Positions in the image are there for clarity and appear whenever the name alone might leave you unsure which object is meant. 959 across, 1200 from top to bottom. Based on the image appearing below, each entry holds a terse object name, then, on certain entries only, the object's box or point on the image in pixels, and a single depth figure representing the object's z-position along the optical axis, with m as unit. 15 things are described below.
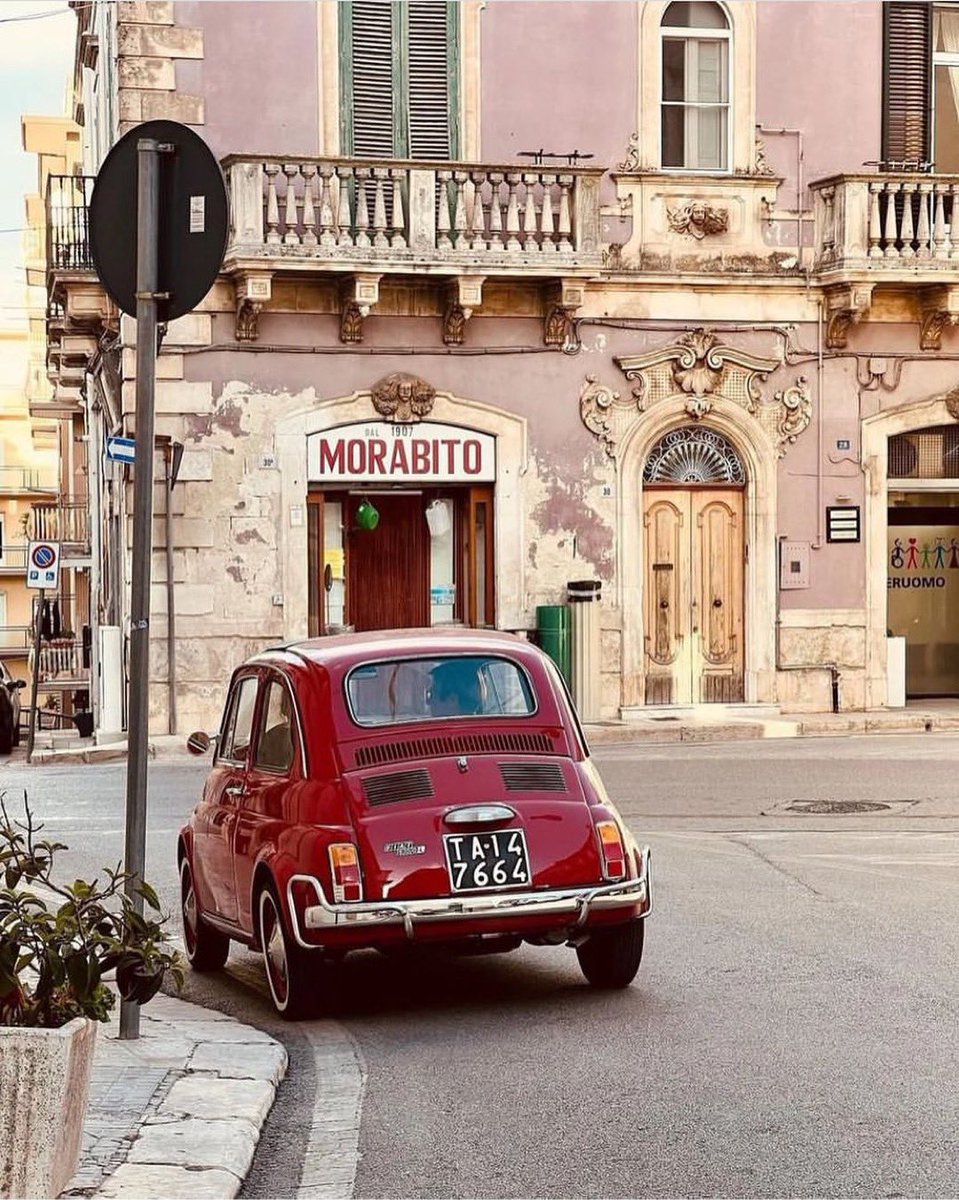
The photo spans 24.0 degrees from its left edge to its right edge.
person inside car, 9.89
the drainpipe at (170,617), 25.50
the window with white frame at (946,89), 27.86
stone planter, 5.70
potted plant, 5.72
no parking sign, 30.14
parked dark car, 32.06
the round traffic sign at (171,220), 8.17
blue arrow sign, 24.33
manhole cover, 17.50
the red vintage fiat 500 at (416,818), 9.06
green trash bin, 26.48
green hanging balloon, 26.61
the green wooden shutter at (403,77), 26.59
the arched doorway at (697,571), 27.41
